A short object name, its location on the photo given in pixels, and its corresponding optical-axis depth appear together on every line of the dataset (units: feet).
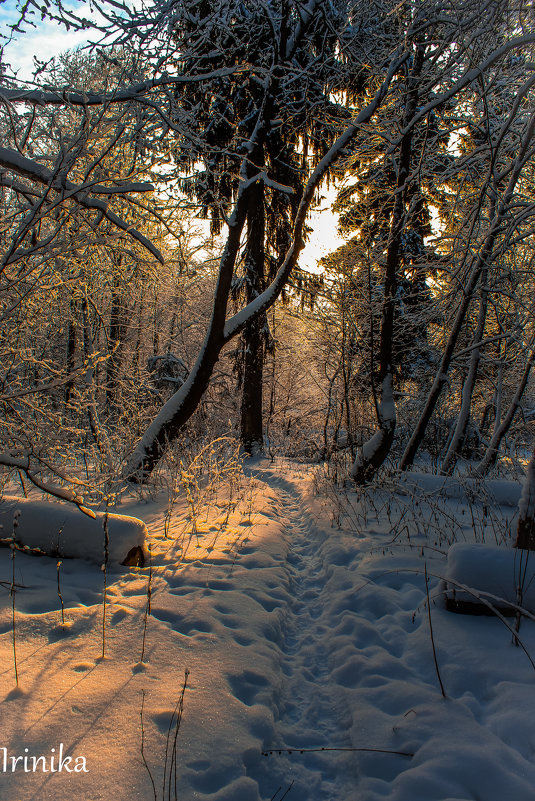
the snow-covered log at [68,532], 12.77
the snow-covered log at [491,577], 9.91
